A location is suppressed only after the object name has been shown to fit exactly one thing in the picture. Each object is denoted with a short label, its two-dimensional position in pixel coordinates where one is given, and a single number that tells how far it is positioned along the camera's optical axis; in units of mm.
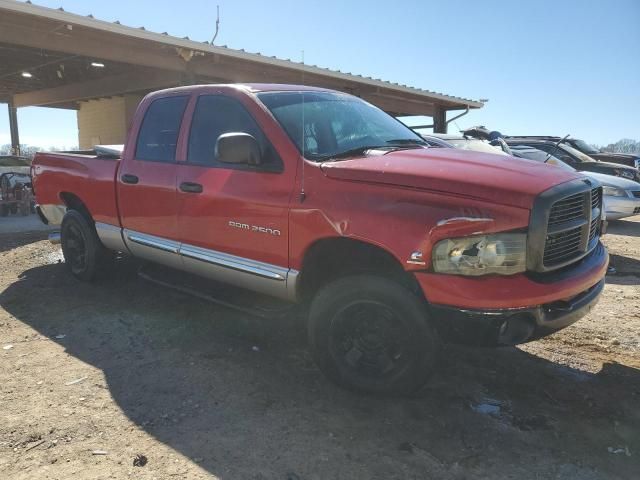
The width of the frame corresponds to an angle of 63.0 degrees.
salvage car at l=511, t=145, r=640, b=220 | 9562
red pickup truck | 2738
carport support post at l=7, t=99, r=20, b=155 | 22422
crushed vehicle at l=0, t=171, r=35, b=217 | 12406
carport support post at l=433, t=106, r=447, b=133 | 22797
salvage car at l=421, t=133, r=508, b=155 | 8009
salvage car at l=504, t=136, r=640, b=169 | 15927
